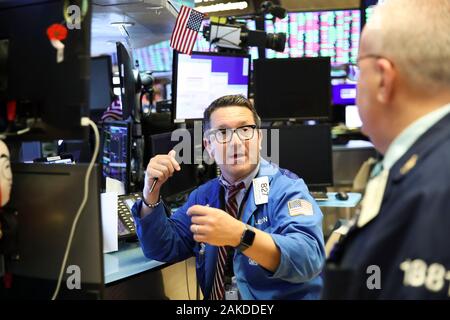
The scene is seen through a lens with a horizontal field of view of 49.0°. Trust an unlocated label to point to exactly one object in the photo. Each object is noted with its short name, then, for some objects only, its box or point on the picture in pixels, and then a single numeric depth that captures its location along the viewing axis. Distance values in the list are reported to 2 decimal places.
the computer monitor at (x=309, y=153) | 3.25
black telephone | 2.22
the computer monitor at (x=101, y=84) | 3.66
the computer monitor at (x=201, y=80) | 3.03
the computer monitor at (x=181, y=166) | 2.61
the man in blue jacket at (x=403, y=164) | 0.81
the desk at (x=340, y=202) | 3.08
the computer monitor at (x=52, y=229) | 1.25
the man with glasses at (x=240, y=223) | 1.49
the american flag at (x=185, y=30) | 2.84
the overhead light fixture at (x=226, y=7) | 4.54
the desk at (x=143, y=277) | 1.92
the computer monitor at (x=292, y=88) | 3.59
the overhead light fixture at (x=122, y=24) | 2.98
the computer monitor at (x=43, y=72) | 1.13
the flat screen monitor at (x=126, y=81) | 2.54
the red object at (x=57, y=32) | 1.14
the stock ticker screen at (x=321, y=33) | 5.29
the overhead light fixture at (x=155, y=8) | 2.66
